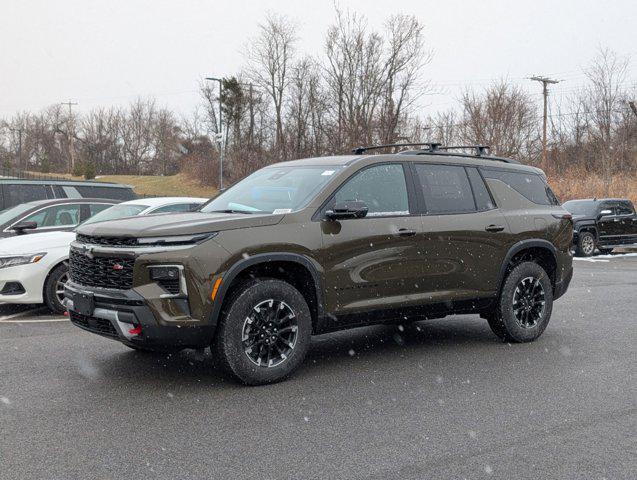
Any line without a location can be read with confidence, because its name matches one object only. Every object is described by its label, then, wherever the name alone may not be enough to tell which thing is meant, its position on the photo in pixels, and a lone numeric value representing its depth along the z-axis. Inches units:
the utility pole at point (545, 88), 1812.3
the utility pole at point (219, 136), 1397.1
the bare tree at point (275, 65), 2090.3
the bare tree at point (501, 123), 1599.4
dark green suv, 201.8
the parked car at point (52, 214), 402.0
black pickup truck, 804.6
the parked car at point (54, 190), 542.6
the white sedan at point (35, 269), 333.4
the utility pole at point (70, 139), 3223.4
